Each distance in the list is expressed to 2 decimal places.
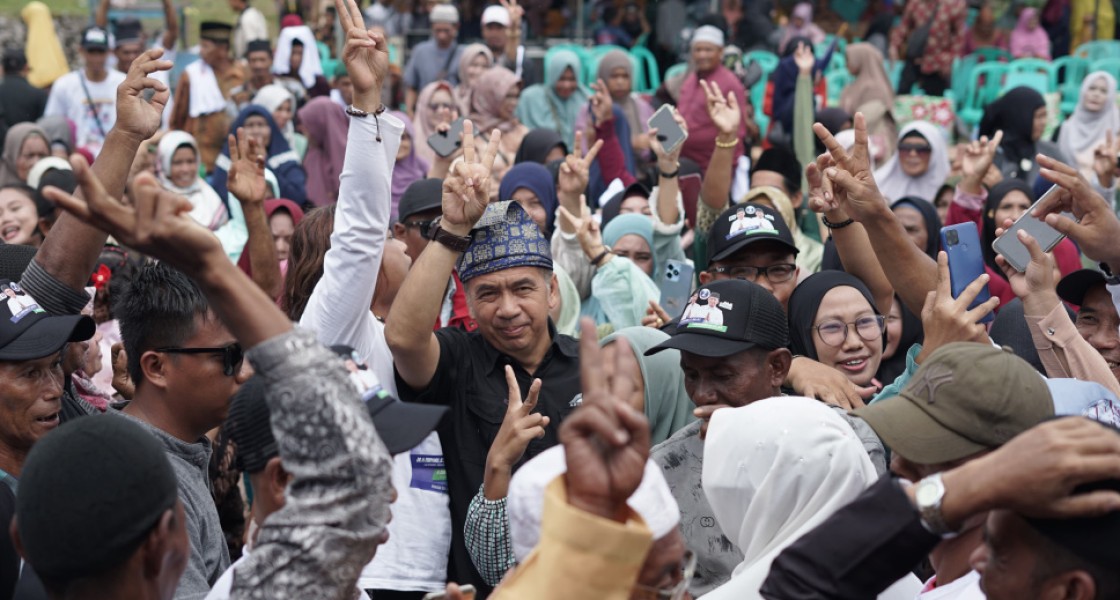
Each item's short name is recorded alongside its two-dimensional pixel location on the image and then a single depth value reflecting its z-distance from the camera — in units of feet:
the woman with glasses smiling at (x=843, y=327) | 14.75
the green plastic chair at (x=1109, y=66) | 44.42
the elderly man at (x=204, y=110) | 34.96
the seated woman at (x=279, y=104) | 35.12
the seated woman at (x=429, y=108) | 32.78
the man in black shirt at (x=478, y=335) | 11.89
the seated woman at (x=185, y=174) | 27.40
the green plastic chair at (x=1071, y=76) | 46.29
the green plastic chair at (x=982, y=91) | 46.24
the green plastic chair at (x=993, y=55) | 49.03
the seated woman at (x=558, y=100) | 35.88
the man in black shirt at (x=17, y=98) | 37.73
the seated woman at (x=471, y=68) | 34.99
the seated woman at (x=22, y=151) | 29.71
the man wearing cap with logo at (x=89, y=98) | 35.53
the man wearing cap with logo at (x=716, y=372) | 10.65
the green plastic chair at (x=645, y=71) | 50.08
